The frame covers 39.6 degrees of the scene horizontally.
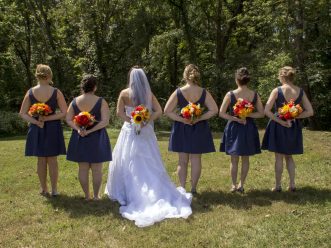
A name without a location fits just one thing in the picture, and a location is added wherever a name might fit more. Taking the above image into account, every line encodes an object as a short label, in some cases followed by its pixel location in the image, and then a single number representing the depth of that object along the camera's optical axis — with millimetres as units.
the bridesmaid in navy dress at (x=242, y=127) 8023
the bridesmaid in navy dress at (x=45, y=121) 7789
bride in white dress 7285
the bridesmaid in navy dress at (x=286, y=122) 8039
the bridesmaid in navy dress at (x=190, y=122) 7895
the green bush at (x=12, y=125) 24352
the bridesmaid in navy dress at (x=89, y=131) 7538
